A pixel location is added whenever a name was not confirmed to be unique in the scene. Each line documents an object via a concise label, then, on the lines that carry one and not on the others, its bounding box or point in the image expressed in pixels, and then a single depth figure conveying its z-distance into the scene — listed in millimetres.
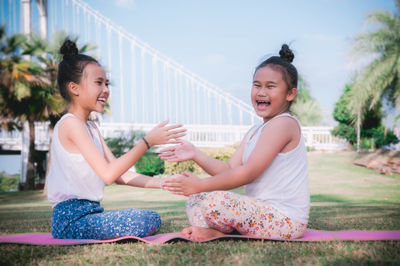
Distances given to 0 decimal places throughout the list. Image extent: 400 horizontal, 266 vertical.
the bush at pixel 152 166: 13309
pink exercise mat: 1991
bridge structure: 16422
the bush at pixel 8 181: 28694
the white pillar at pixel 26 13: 14047
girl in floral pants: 1950
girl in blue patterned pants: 2094
